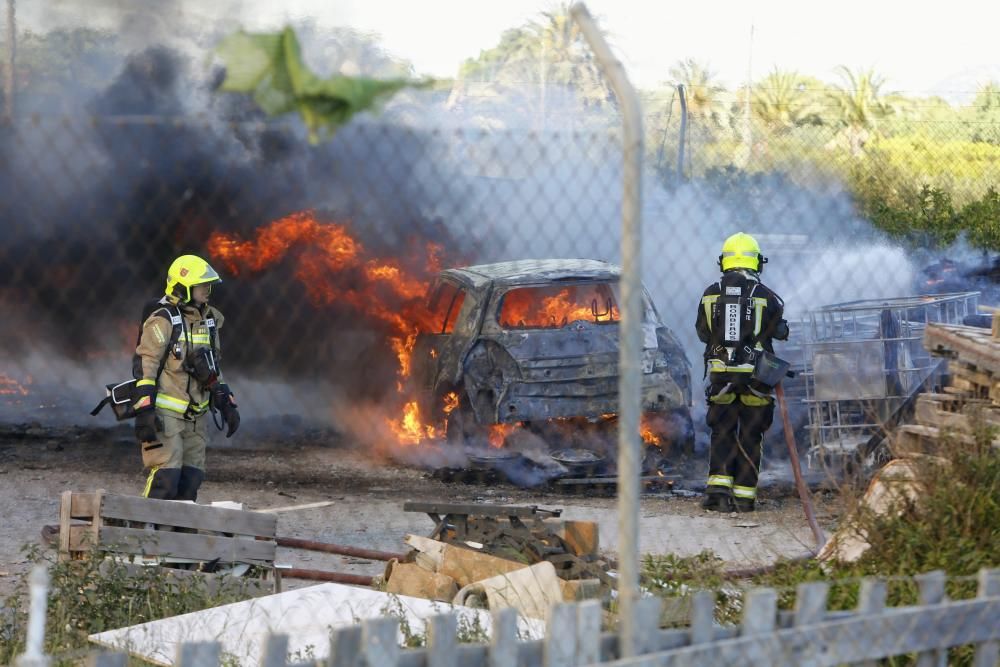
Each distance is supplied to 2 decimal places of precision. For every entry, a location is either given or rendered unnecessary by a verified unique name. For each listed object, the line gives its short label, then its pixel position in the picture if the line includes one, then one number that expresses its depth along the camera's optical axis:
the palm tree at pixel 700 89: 39.12
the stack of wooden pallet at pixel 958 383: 13.49
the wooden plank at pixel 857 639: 6.11
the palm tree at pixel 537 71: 34.31
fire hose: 14.55
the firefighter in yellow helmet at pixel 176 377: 15.22
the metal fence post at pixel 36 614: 5.59
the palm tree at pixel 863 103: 46.37
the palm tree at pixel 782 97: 43.97
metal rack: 19.00
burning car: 19.75
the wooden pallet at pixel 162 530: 11.57
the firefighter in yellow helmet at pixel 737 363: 18.52
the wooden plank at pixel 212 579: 11.16
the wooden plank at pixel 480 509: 12.59
